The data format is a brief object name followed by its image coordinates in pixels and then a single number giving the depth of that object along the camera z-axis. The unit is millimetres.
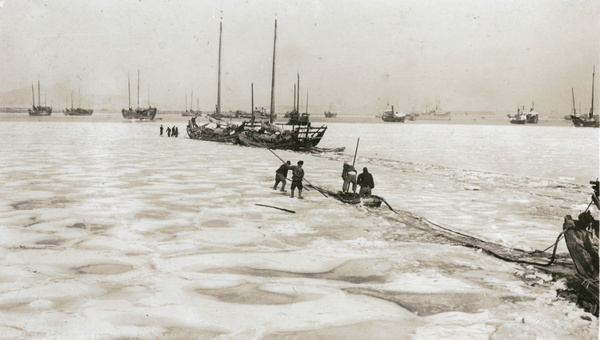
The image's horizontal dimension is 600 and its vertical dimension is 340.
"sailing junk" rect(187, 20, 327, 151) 37500
